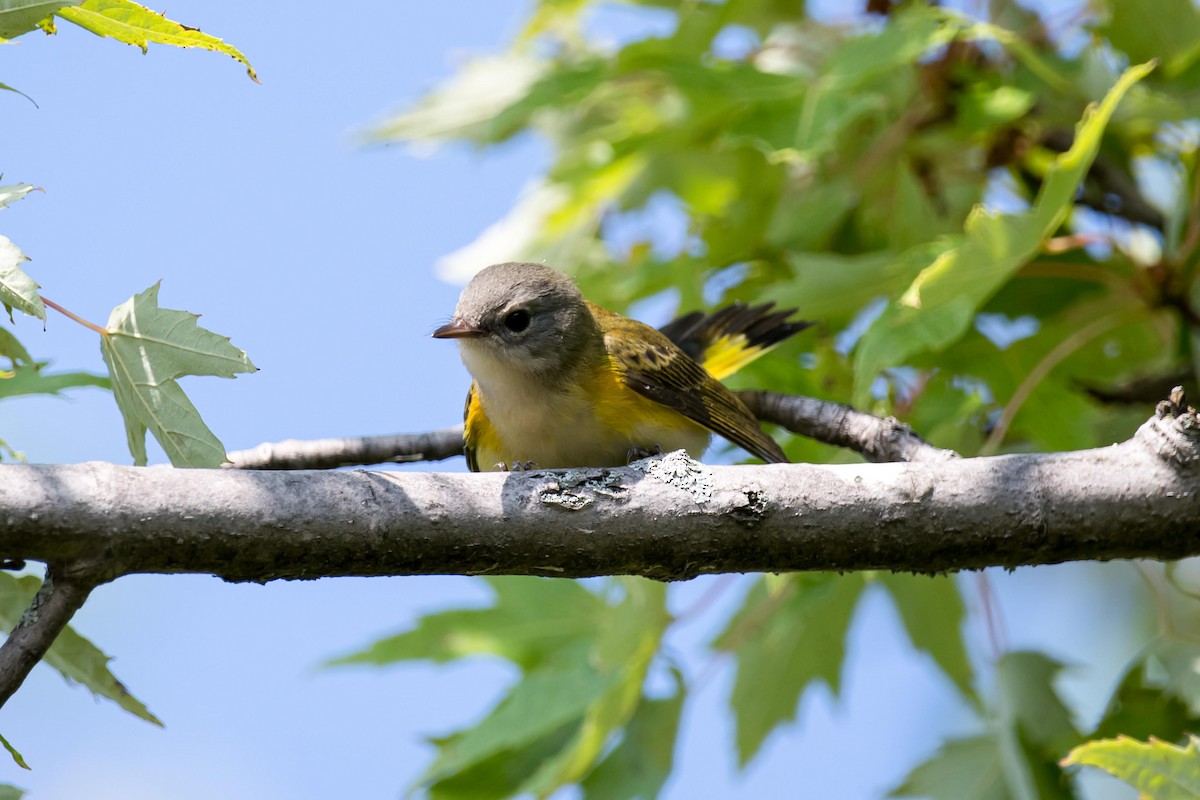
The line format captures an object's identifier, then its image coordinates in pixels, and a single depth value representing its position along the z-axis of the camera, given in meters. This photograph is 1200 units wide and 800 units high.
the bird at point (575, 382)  6.57
